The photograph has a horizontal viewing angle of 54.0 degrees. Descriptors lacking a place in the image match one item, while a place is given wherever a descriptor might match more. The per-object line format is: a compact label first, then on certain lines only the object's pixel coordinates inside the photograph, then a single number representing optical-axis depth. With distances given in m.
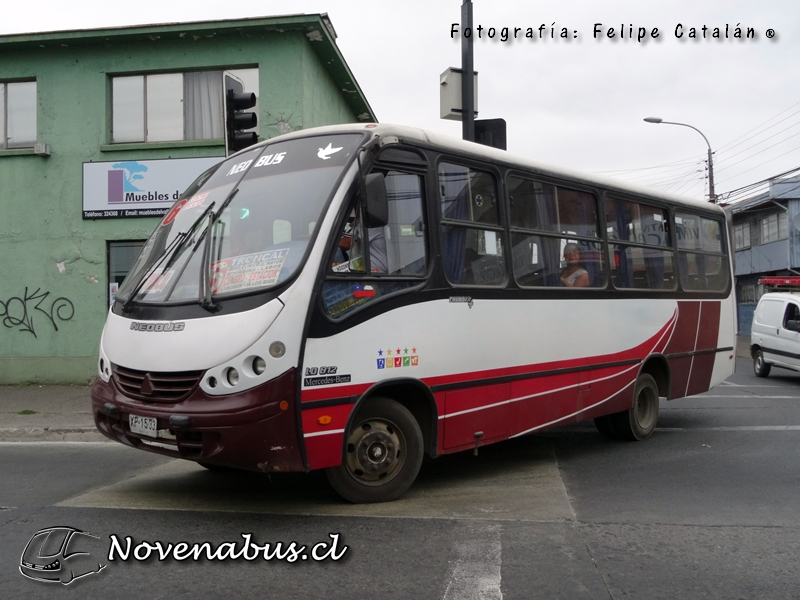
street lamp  28.61
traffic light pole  10.71
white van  16.27
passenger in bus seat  7.71
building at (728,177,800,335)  35.12
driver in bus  5.47
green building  14.26
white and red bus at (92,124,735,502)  5.06
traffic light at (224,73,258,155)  8.83
